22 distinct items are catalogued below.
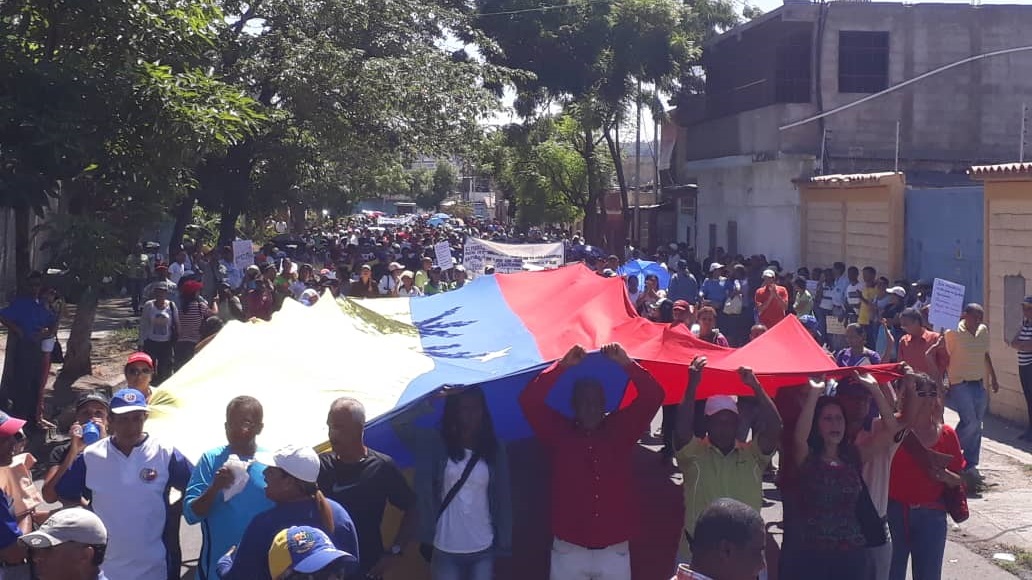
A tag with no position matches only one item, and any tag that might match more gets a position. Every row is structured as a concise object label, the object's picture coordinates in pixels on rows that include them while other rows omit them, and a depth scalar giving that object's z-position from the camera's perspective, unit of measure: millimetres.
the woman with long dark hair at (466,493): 5688
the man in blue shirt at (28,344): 11586
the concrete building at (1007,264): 13477
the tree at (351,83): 19062
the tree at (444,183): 104000
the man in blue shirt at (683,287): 16828
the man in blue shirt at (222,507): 4977
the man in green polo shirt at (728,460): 5836
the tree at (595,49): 32719
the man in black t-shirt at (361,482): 5332
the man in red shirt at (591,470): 5547
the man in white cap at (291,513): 4348
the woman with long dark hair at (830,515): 5496
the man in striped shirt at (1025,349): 11602
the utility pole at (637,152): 33344
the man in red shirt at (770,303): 14109
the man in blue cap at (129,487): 5262
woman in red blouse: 6109
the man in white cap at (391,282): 15669
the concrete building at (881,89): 25625
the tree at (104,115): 10859
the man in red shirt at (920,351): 9875
